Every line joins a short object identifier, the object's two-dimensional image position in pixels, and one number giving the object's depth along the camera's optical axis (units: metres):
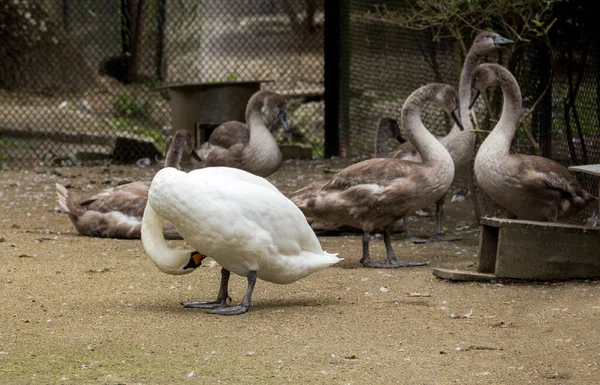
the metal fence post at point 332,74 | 21.49
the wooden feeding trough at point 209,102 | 19.84
